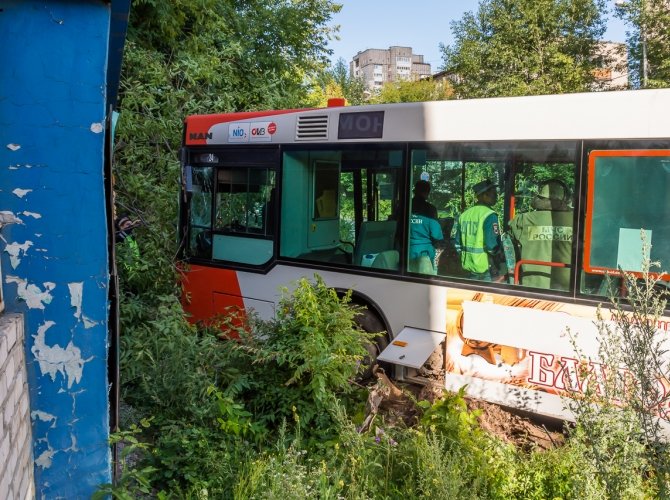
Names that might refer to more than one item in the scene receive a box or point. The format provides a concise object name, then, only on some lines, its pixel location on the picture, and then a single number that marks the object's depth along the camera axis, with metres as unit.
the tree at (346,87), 38.22
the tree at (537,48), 23.53
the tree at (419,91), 39.59
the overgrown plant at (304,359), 4.29
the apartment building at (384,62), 122.69
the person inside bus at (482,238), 5.67
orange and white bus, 5.05
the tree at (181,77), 9.11
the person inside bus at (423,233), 6.05
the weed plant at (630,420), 2.87
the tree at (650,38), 21.66
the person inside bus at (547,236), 5.29
